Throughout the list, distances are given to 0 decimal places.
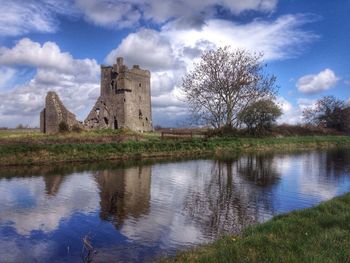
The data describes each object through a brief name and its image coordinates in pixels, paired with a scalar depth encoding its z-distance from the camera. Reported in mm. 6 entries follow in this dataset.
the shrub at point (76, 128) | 39750
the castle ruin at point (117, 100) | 52188
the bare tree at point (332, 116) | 70188
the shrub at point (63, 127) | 39334
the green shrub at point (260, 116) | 45469
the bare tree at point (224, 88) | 42344
